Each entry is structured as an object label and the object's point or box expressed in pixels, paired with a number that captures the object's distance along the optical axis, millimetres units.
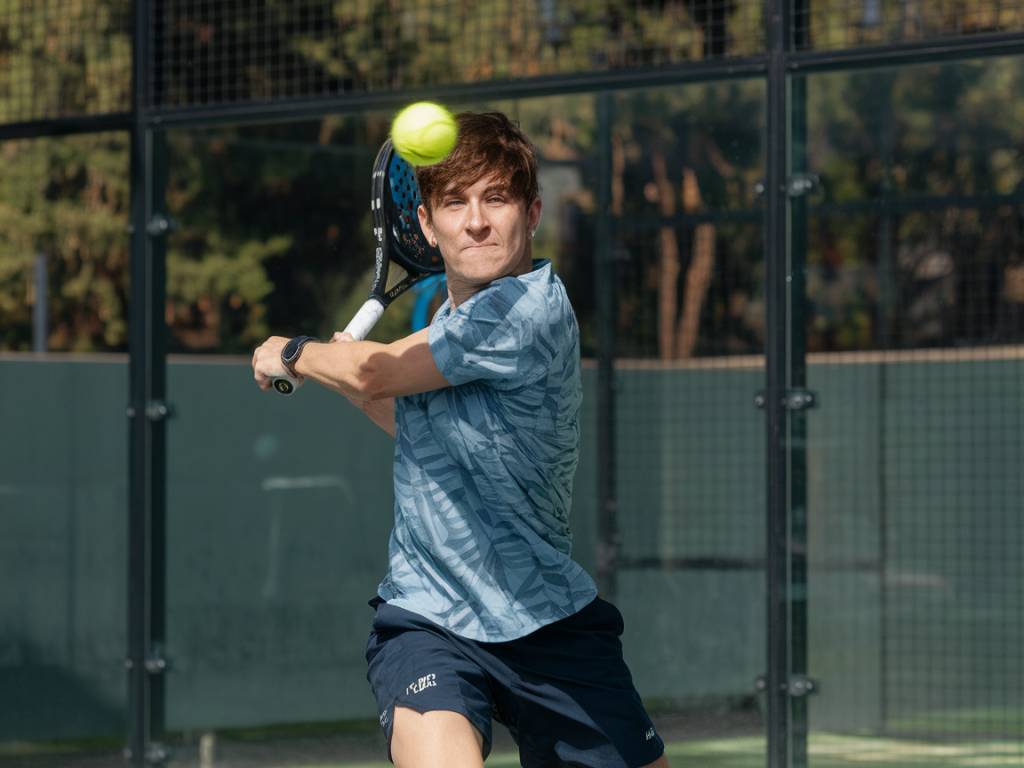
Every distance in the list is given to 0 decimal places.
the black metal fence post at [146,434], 10594
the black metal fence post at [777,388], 9211
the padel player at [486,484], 6078
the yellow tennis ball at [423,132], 5824
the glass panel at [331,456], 10984
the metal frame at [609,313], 9219
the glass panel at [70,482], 10961
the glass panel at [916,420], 10547
